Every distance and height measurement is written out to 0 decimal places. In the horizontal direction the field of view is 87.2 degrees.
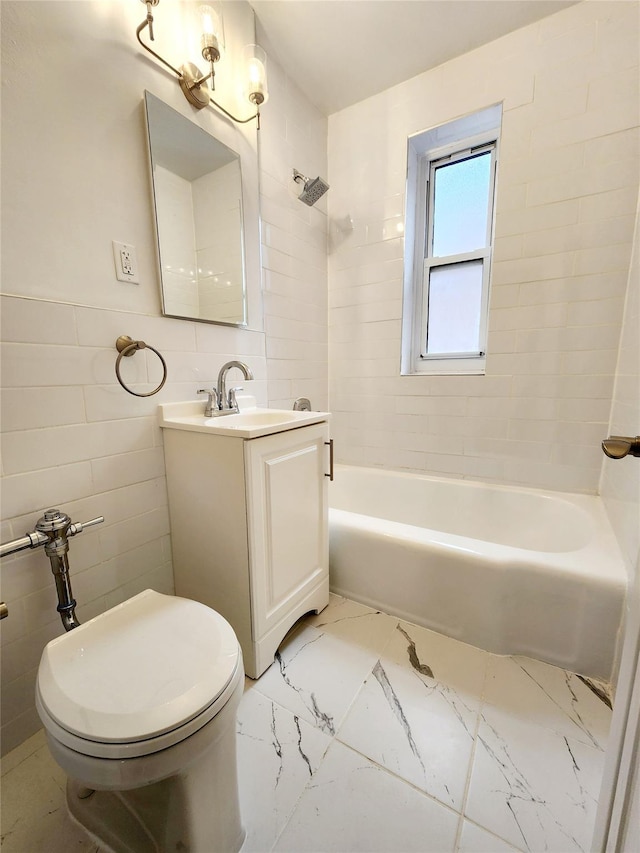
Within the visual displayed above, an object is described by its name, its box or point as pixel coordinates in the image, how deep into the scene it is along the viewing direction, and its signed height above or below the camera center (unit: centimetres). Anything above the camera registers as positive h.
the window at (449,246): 185 +76
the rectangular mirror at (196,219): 118 +62
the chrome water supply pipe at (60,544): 86 -42
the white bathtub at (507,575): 109 -73
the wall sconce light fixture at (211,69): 116 +113
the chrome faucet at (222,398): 133 -8
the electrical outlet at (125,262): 106 +37
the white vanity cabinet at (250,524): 103 -48
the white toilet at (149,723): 54 -57
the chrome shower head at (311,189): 168 +95
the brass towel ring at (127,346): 105 +10
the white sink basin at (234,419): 100 -15
